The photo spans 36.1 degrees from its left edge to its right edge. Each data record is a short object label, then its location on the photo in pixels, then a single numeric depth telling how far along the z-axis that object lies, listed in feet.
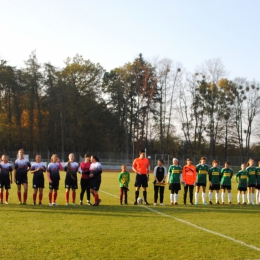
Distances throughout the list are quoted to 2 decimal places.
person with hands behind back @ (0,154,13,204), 49.42
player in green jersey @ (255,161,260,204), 55.21
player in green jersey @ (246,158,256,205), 55.42
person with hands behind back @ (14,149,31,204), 48.39
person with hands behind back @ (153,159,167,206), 50.24
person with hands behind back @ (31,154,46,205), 48.19
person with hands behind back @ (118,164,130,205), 51.21
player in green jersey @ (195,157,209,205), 53.62
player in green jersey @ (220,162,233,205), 54.60
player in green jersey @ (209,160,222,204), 53.72
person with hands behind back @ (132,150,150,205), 50.80
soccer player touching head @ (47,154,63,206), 48.10
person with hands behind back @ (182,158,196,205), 52.19
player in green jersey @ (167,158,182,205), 51.24
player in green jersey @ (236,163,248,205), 54.80
